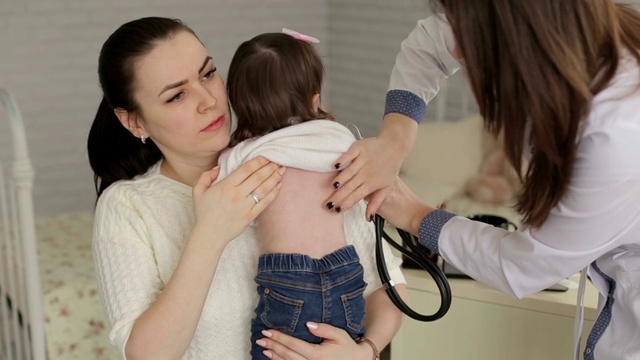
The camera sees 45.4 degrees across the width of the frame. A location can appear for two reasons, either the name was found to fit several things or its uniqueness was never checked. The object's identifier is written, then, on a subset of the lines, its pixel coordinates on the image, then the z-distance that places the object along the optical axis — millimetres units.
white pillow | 2840
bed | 2365
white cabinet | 2113
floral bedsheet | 2637
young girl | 1308
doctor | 979
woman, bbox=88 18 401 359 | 1271
